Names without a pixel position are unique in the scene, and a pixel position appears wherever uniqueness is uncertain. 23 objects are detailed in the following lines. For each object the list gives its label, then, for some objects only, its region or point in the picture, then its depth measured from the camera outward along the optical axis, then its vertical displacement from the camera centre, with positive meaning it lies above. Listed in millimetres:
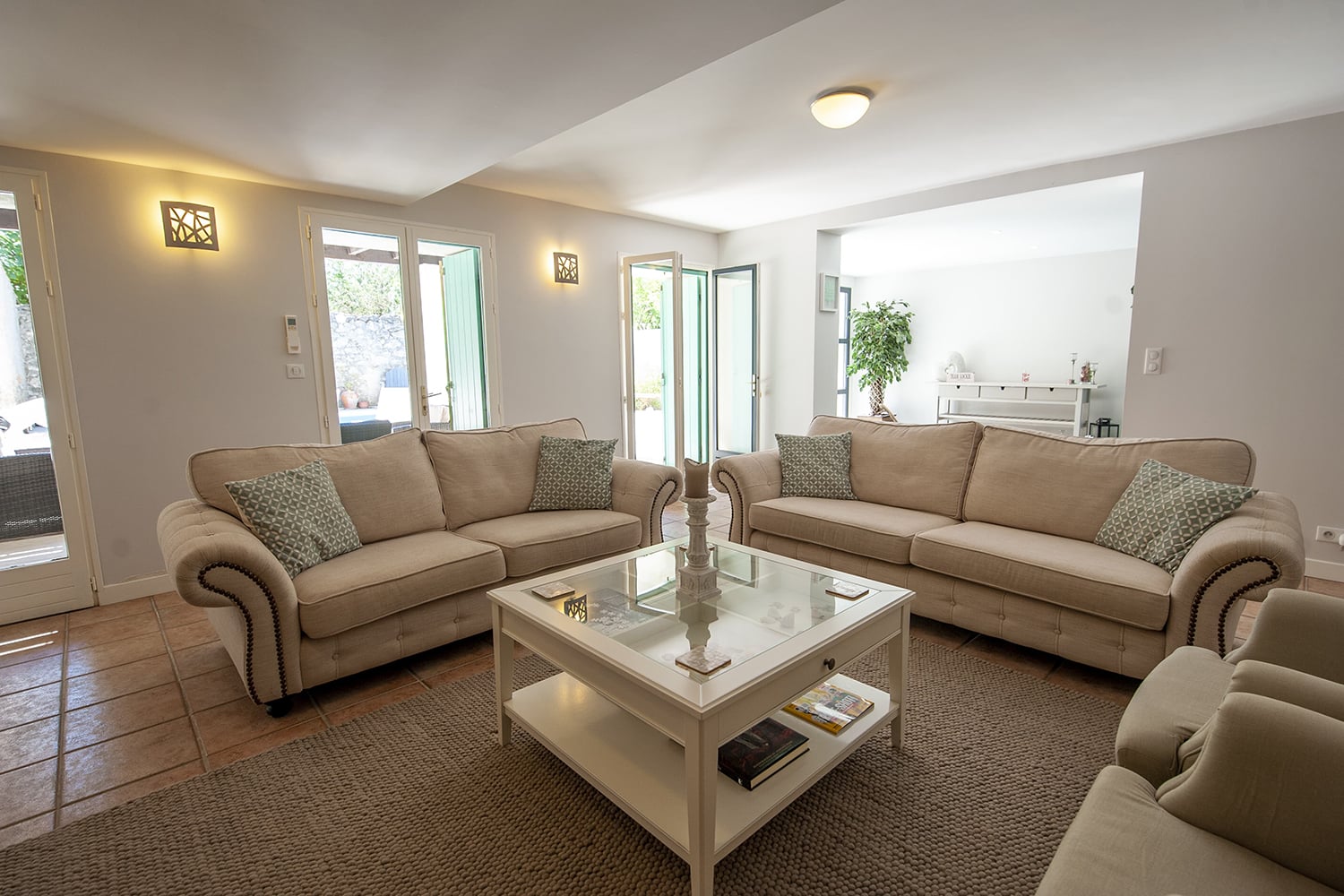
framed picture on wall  5504 +716
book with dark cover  1560 -1002
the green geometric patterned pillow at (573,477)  3371 -554
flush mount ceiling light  2807 +1234
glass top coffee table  1372 -761
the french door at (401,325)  3930 +368
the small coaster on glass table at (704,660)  1476 -703
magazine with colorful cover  1795 -1016
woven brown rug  1489 -1208
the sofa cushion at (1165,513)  2281 -564
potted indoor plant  8451 +350
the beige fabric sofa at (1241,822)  919 -734
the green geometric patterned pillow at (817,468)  3512 -546
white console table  7316 -426
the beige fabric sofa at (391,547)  2102 -738
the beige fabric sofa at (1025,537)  2066 -734
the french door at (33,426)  3037 -211
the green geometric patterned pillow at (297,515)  2375 -541
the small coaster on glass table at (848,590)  1939 -701
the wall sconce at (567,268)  4926 +879
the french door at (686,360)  5301 +137
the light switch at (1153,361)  3738 +38
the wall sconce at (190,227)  3344 +861
